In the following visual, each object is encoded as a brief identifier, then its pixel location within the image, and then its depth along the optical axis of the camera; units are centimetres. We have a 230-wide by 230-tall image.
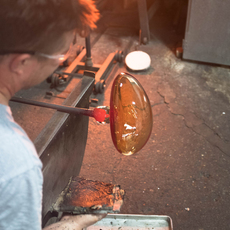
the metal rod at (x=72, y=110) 108
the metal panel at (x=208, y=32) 289
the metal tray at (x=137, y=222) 138
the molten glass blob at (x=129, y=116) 91
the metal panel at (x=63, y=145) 98
